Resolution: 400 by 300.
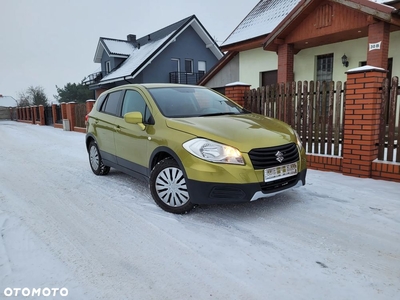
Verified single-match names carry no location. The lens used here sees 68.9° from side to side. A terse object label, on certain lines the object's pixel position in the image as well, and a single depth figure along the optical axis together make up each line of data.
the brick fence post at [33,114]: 24.15
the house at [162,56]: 21.69
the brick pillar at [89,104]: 13.87
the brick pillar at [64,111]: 17.25
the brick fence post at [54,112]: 19.88
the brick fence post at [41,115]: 22.48
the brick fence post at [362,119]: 4.57
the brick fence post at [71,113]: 16.19
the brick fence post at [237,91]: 6.84
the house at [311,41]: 7.91
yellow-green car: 3.11
